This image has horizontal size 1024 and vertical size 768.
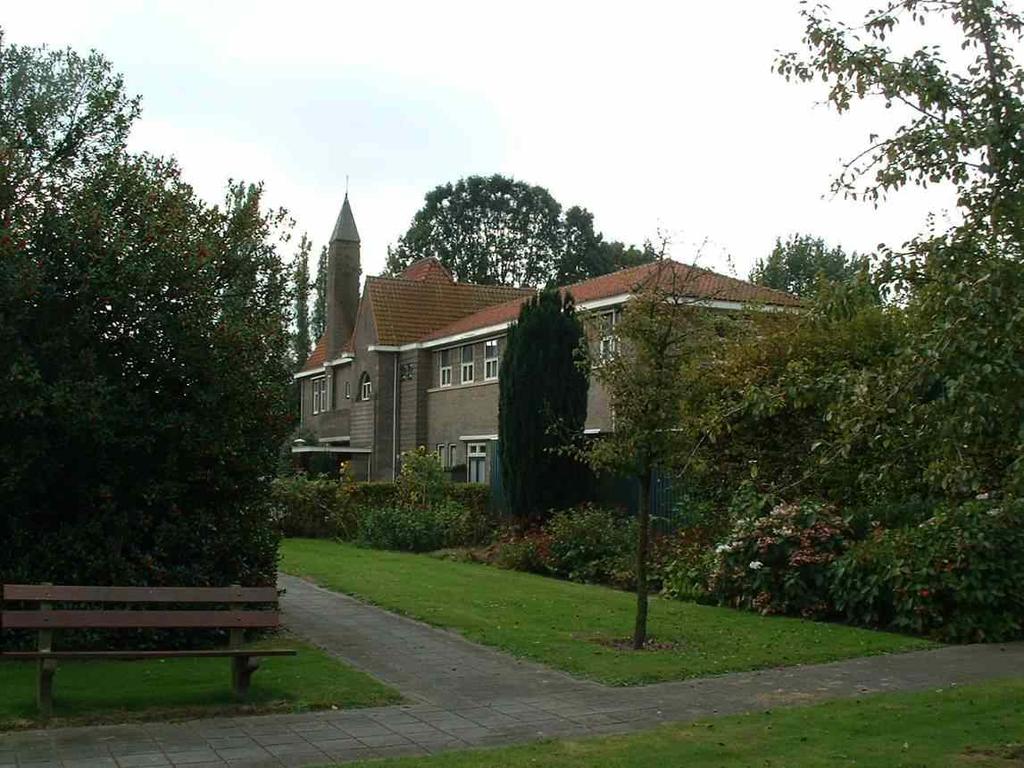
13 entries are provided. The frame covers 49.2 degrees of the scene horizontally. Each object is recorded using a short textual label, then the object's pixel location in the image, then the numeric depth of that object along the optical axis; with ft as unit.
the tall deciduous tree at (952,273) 20.53
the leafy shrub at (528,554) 66.44
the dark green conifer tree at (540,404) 74.33
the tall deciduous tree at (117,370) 34.06
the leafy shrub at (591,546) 61.11
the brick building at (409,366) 120.78
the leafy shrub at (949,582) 40.65
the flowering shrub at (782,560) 46.70
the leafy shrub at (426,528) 80.89
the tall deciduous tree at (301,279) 44.32
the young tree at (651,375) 37.47
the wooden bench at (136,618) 27.30
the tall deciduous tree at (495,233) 232.12
